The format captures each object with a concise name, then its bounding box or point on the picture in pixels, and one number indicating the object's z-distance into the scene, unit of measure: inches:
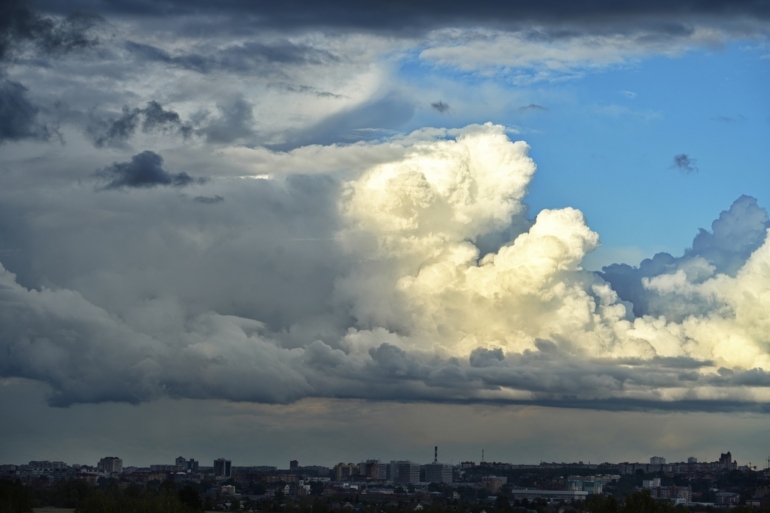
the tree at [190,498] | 6815.9
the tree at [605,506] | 5310.0
